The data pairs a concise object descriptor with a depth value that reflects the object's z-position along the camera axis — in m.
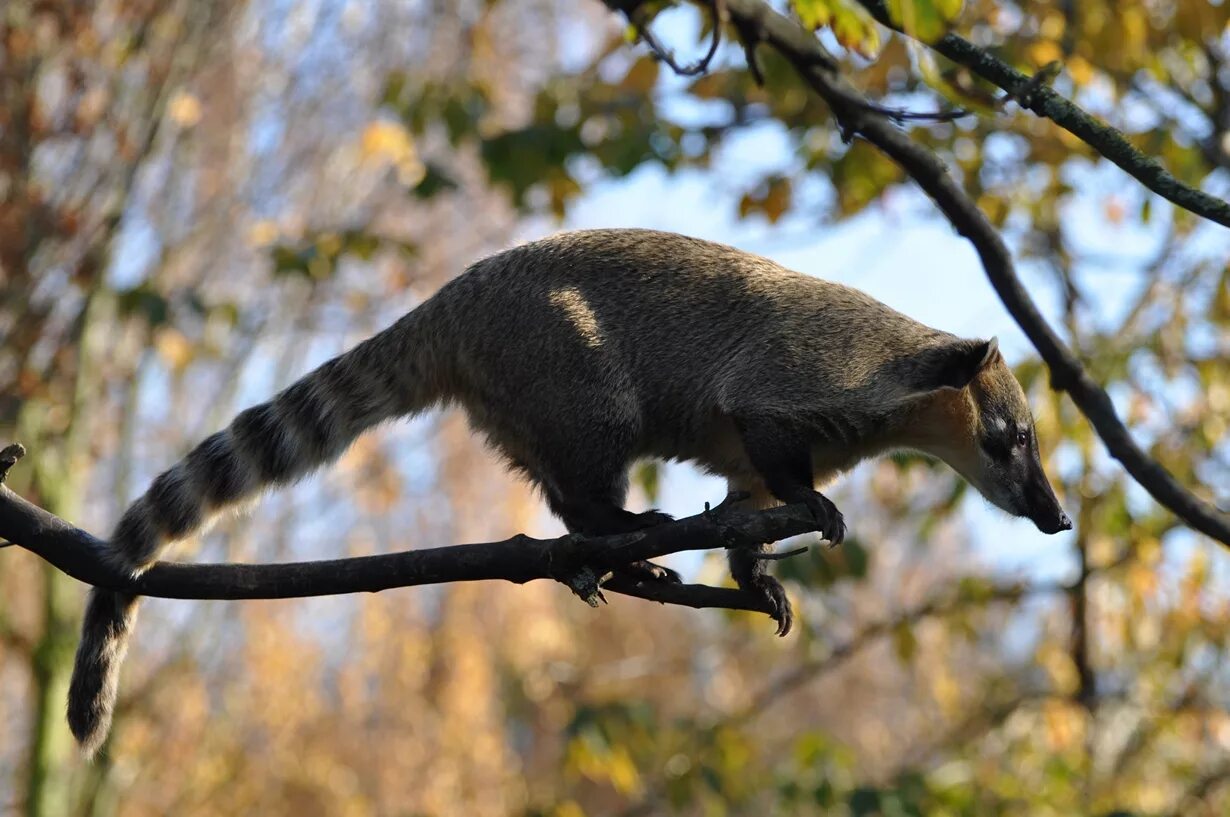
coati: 9.59
